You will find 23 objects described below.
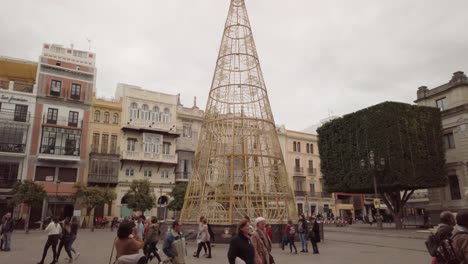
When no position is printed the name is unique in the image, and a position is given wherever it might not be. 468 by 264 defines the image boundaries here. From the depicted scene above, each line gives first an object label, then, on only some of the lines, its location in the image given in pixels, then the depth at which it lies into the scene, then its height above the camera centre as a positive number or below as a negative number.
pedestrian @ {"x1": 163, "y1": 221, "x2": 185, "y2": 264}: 7.50 -0.93
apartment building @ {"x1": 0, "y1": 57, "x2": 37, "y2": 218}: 31.80 +6.96
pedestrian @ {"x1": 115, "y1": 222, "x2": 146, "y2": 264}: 4.65 -0.58
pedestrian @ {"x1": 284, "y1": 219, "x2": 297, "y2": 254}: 14.03 -1.11
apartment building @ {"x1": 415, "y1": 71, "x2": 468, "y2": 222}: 31.02 +5.51
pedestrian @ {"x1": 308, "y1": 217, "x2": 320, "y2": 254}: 13.91 -1.14
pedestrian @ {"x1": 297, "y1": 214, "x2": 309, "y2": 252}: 14.67 -1.21
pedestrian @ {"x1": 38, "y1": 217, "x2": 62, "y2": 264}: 10.11 -0.84
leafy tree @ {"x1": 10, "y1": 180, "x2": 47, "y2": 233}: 27.64 +0.93
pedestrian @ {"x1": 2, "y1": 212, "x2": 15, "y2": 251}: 13.39 -0.94
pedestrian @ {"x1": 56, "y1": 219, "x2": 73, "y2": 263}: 10.67 -0.95
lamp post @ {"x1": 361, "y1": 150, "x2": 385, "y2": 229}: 27.41 +3.00
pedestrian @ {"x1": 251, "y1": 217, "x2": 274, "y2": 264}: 5.87 -0.67
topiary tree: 27.84 +4.59
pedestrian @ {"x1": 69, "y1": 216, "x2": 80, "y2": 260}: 11.27 -0.71
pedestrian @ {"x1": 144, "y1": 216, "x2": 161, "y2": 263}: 10.48 -0.97
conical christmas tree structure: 16.48 +2.95
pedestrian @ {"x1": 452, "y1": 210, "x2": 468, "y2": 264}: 4.20 -0.40
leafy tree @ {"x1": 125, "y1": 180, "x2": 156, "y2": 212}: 31.52 +0.82
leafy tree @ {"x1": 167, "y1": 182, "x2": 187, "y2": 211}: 33.50 +0.67
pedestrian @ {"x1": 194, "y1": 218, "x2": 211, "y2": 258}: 12.34 -1.14
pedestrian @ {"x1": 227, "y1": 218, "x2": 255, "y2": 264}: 4.95 -0.62
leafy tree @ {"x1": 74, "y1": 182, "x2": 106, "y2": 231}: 30.22 +0.81
